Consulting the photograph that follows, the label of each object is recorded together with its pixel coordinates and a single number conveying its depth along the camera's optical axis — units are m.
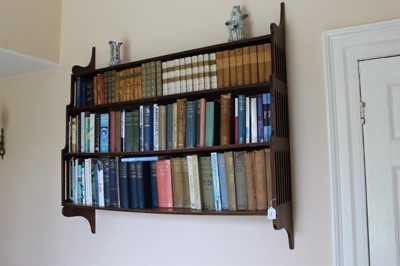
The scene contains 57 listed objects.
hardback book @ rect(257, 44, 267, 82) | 1.55
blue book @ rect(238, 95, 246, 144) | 1.58
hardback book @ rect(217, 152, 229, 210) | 1.59
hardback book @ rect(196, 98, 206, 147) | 1.66
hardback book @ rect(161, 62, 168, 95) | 1.78
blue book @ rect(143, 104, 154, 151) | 1.80
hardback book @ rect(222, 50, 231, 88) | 1.62
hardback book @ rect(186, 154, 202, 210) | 1.65
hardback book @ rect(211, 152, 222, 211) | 1.60
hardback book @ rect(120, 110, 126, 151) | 1.88
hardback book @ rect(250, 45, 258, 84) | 1.57
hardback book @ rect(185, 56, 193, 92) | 1.71
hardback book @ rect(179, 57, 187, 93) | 1.73
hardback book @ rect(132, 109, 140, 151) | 1.84
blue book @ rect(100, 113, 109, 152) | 1.96
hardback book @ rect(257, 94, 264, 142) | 1.53
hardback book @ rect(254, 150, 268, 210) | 1.49
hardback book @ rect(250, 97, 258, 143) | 1.55
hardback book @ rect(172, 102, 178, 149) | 1.73
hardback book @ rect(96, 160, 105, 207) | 1.93
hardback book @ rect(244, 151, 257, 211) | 1.52
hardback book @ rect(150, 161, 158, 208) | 1.79
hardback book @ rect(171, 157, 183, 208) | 1.71
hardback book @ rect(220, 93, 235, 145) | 1.60
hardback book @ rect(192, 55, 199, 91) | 1.70
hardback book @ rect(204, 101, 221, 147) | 1.64
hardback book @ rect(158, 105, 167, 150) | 1.76
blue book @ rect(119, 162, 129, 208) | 1.83
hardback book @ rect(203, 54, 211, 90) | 1.67
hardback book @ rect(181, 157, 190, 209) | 1.70
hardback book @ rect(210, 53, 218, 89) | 1.66
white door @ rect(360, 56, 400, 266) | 1.42
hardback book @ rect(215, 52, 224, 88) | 1.63
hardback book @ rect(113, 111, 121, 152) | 1.91
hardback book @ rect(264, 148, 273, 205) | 1.47
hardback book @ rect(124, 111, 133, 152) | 1.86
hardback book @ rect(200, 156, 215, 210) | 1.63
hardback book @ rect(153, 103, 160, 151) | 1.78
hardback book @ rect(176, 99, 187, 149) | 1.71
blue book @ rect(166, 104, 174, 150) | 1.75
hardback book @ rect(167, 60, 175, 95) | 1.76
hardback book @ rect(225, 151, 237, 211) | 1.57
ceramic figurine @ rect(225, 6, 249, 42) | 1.67
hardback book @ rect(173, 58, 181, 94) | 1.75
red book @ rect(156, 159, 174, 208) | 1.75
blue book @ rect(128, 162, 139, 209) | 1.80
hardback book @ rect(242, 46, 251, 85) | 1.58
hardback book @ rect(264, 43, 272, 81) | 1.54
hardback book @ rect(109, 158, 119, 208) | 1.87
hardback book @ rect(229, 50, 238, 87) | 1.61
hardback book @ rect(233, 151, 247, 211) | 1.55
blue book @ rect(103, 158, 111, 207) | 1.90
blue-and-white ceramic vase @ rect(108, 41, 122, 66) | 2.06
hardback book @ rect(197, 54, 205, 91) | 1.69
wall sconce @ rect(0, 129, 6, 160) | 2.68
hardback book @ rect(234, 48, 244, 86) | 1.59
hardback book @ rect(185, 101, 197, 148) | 1.68
